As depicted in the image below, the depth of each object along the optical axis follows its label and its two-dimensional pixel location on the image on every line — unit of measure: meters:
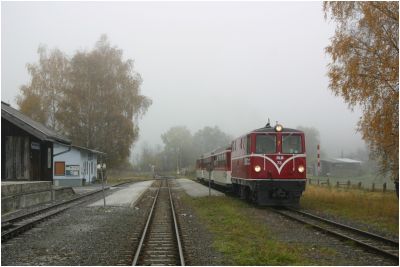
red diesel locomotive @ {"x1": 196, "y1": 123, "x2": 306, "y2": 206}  18.64
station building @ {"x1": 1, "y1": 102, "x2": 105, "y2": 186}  25.61
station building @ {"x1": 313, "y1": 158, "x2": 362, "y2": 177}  87.62
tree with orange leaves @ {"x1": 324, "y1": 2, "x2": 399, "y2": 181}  17.02
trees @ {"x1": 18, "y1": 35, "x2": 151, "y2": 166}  46.47
